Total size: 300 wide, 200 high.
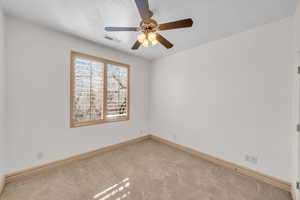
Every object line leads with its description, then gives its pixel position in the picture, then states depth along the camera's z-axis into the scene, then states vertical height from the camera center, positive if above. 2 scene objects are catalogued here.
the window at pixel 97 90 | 2.52 +0.21
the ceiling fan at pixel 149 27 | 1.35 +0.93
